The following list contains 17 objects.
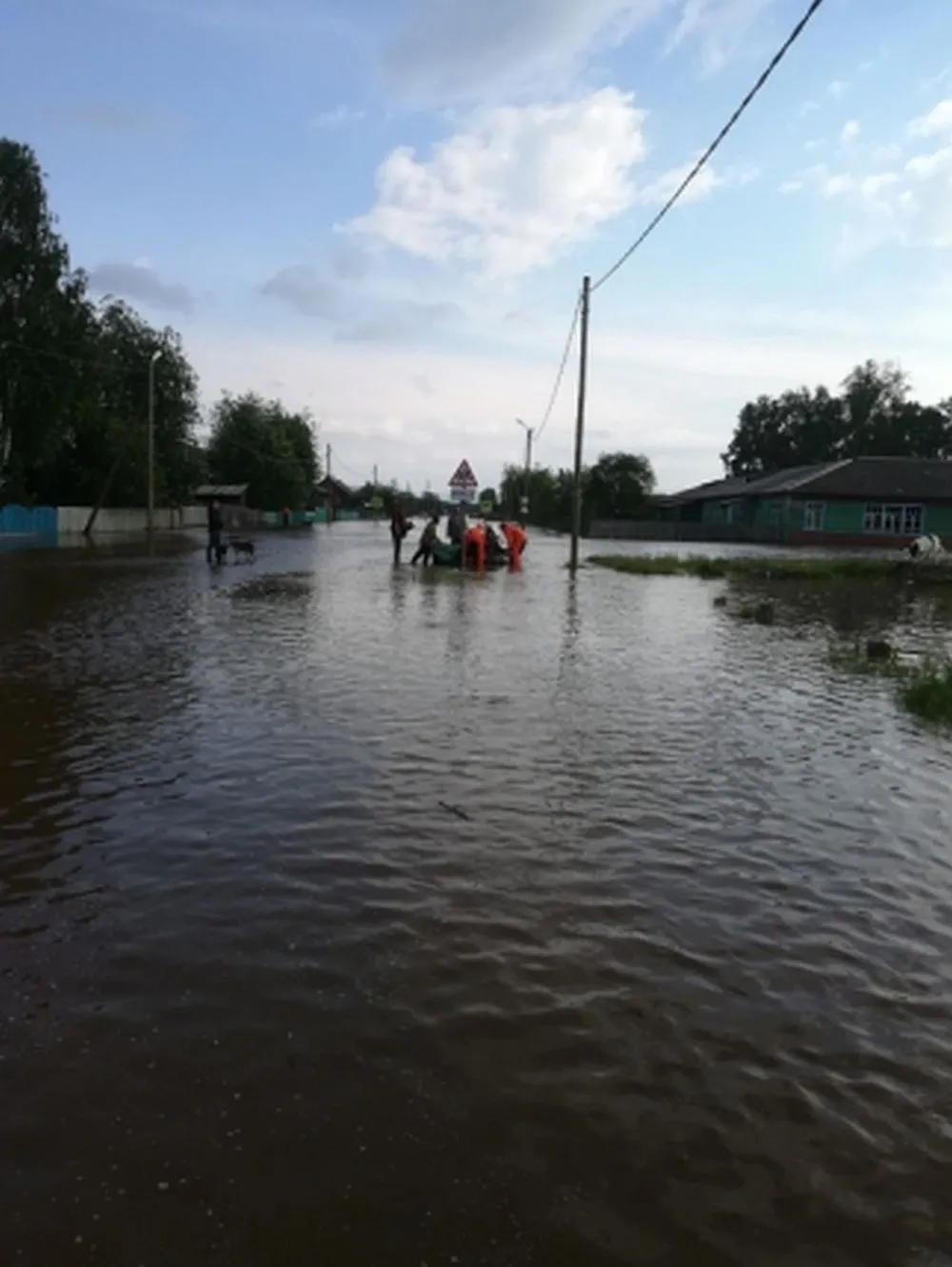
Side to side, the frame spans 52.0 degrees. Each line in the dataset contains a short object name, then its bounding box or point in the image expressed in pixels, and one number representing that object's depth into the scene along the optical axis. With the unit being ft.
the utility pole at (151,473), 127.30
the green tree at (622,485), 220.02
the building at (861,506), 187.83
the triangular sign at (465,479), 81.00
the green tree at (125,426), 163.73
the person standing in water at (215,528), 87.49
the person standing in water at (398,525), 98.02
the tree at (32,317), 129.29
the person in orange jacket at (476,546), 85.20
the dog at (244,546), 95.59
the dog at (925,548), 93.91
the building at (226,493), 252.19
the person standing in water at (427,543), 88.74
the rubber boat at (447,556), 89.04
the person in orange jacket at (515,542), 90.22
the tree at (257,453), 267.18
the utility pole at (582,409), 87.10
